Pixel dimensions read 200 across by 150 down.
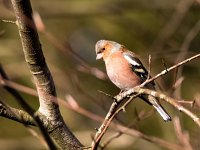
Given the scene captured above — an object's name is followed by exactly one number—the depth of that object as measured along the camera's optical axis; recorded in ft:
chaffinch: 30.94
